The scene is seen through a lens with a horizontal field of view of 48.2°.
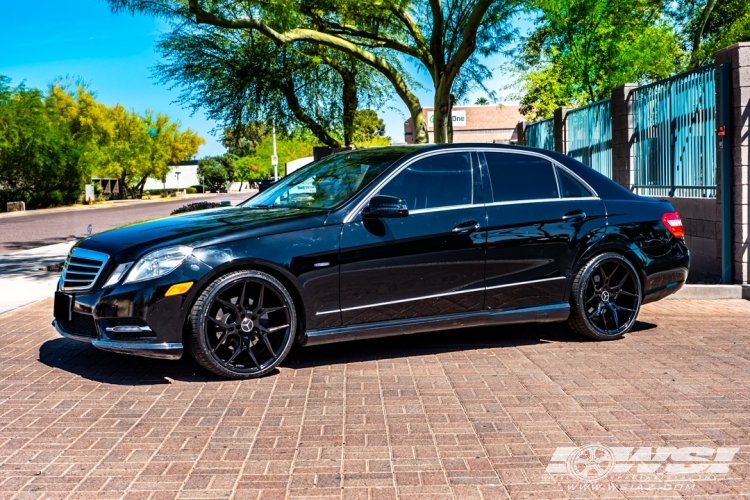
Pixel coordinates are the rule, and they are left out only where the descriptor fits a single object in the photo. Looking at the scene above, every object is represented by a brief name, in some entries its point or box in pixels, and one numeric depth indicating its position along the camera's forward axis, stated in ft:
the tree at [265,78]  70.59
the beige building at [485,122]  258.57
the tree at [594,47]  84.43
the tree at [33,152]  170.30
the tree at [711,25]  113.60
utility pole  78.18
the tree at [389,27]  55.57
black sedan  18.99
